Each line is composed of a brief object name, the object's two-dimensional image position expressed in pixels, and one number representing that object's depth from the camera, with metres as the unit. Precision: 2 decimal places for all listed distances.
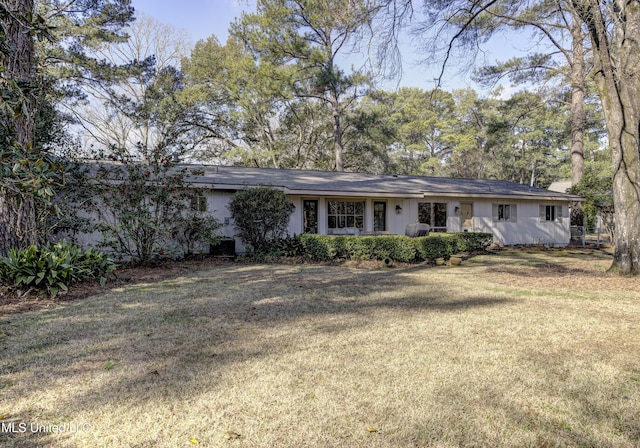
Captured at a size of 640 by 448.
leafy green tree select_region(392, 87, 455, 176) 35.06
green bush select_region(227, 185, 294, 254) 11.01
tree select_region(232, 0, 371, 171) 20.50
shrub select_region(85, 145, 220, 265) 9.10
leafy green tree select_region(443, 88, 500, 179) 34.25
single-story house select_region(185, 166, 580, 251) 13.24
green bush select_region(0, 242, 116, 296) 6.06
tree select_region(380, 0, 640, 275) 8.08
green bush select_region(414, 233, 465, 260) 10.84
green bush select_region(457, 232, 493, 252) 12.40
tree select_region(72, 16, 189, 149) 21.06
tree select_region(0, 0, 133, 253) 3.70
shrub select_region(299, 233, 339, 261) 11.07
